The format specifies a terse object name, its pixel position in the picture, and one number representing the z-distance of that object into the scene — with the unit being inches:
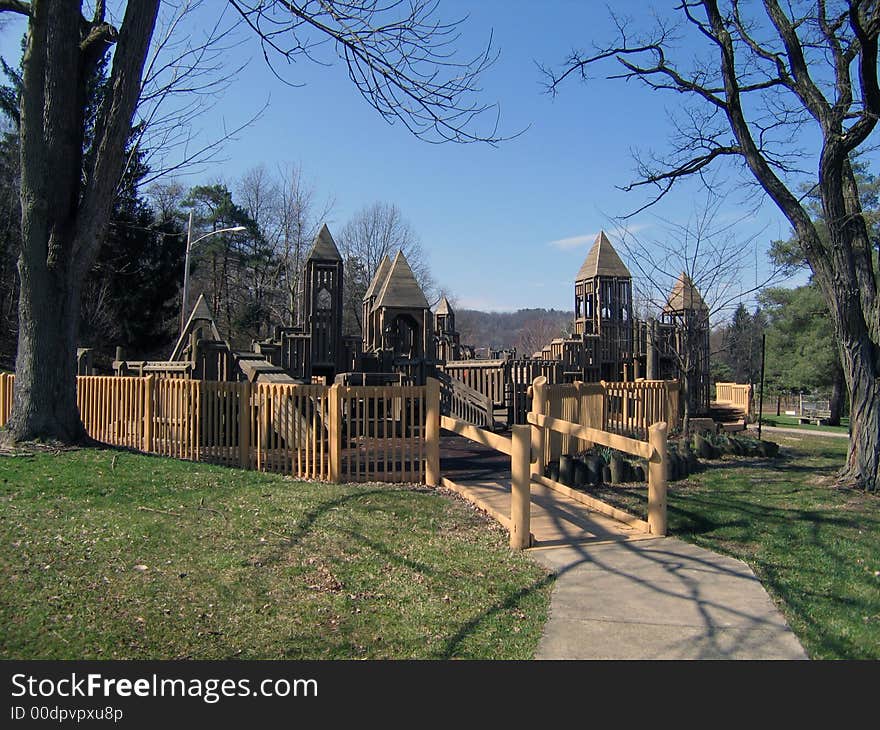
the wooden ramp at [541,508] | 304.2
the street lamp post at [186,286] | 959.5
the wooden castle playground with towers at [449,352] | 670.5
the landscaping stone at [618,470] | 437.7
